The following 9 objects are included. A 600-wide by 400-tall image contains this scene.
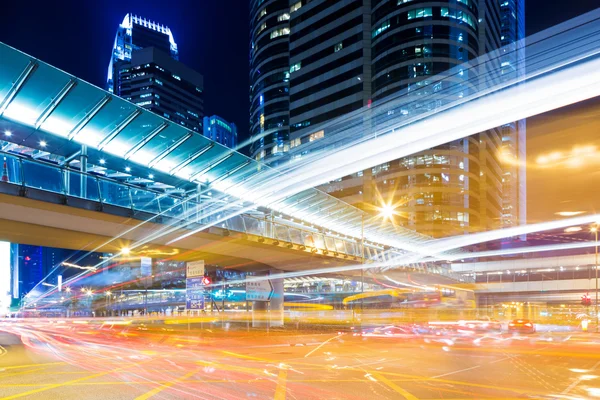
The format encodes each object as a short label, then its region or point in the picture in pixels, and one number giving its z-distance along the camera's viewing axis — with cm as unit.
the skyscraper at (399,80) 9450
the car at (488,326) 3898
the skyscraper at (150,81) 18712
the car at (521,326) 3338
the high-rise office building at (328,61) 10294
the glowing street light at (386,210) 3454
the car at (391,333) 2896
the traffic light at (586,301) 3369
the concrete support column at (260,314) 3734
